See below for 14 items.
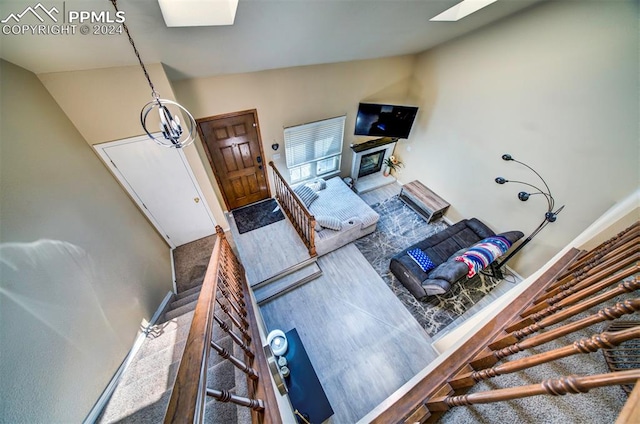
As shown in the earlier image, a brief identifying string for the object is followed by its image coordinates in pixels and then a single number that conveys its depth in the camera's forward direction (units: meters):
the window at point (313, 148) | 4.10
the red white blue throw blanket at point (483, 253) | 3.00
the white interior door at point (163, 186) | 2.73
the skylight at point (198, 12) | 1.65
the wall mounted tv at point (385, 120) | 4.24
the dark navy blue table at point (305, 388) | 2.10
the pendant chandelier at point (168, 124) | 1.46
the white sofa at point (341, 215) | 3.68
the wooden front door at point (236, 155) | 3.50
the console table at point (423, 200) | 4.40
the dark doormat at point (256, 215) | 4.13
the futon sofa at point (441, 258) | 2.88
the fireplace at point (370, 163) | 4.99
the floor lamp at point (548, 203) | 2.95
